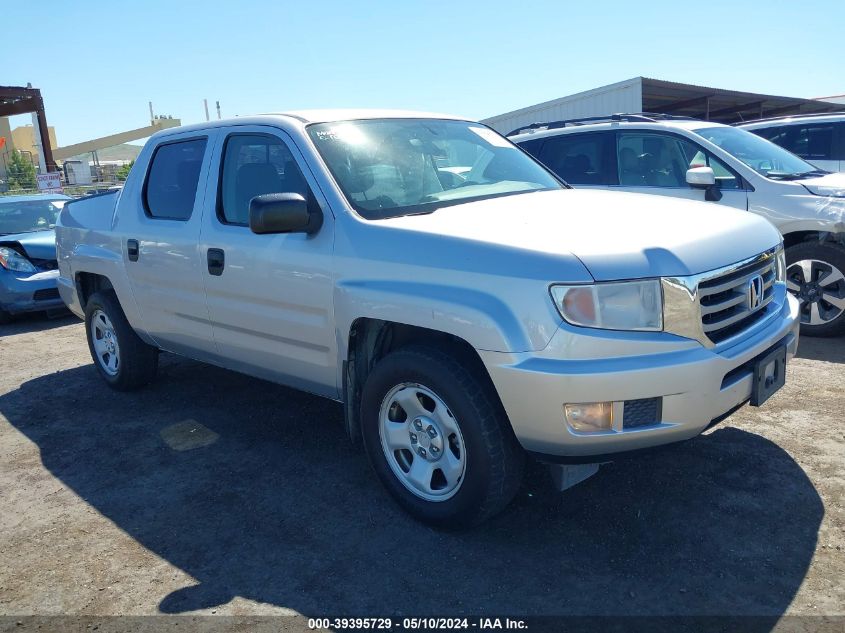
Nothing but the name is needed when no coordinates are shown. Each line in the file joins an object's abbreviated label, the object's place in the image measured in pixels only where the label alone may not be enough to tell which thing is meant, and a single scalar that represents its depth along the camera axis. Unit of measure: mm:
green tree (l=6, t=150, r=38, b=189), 44656
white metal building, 16375
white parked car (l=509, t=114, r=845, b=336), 5840
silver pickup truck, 2678
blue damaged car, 8391
